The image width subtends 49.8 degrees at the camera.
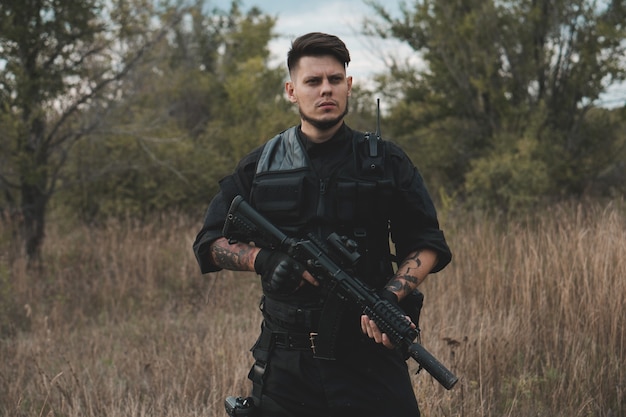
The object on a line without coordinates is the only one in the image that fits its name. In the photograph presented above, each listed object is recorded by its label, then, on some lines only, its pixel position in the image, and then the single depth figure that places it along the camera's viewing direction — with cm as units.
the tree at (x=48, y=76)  742
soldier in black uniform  221
